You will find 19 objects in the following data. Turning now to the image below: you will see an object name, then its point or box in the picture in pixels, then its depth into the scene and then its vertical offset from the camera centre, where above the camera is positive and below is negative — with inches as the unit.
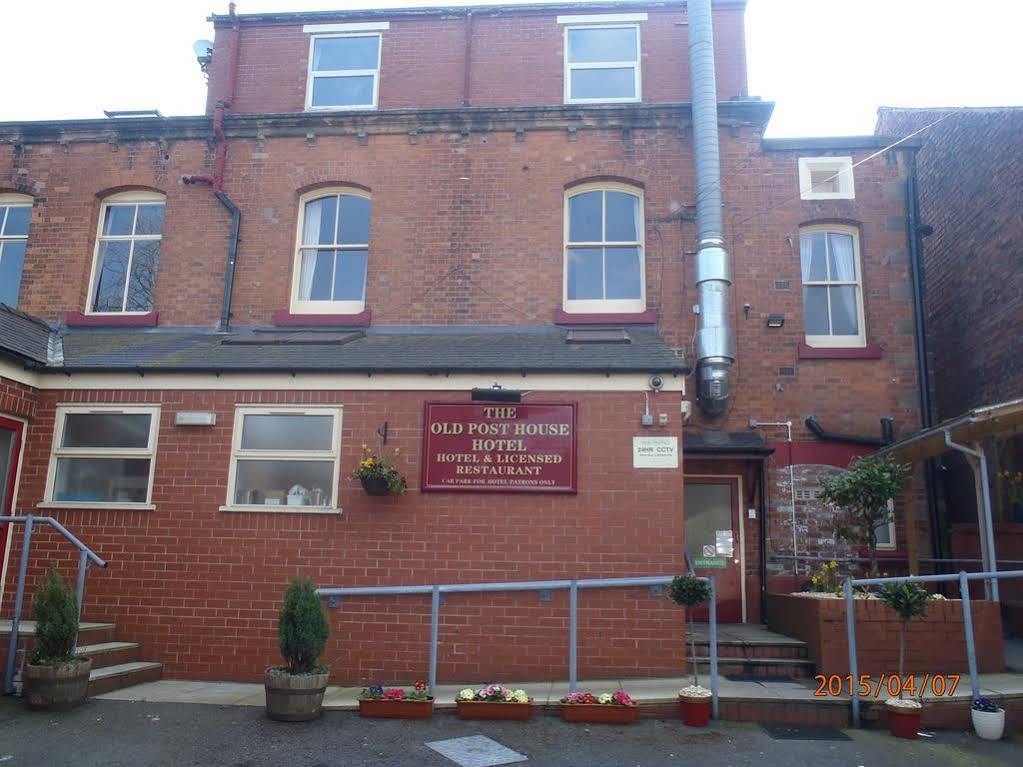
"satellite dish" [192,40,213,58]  556.7 +337.9
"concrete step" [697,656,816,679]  320.8 -43.5
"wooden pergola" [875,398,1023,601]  312.5 +51.0
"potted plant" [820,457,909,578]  335.9 +29.4
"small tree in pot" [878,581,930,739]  260.2 -18.5
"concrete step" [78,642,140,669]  310.0 -44.1
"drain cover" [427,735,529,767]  231.1 -59.0
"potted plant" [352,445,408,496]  330.6 +28.6
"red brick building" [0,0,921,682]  336.5 +118.2
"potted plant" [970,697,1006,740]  260.1 -49.9
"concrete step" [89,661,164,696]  294.6 -51.3
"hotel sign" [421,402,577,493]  339.9 +43.4
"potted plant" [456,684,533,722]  274.1 -51.8
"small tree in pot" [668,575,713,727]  269.3 -44.5
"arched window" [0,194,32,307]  478.6 +175.7
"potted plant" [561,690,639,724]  271.4 -52.5
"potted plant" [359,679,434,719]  275.6 -53.2
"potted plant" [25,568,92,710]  270.1 -40.3
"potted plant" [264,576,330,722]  266.7 -39.5
